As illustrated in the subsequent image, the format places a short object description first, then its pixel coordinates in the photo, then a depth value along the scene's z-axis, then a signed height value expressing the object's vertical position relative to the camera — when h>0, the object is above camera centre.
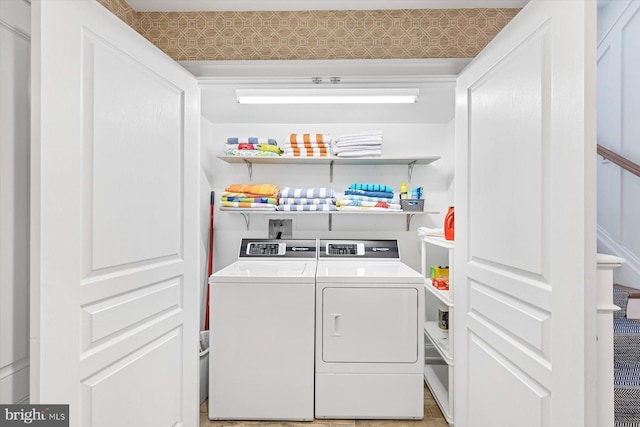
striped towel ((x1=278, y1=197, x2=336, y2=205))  2.67 +0.12
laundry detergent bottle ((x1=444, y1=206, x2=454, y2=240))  2.12 -0.06
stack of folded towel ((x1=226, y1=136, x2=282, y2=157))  2.63 +0.52
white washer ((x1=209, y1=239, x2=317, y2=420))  2.06 -0.78
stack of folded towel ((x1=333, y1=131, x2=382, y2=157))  2.63 +0.54
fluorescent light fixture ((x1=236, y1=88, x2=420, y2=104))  2.25 +0.80
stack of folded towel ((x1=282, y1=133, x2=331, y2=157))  2.66 +0.55
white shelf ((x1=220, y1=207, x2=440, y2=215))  2.63 +0.03
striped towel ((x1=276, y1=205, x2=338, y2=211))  2.65 +0.07
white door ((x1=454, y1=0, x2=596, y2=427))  0.94 -0.02
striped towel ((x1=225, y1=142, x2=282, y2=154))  2.63 +0.53
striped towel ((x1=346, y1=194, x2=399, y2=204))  2.69 +0.14
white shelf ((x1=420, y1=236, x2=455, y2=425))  2.04 -0.84
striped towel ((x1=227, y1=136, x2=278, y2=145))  2.66 +0.58
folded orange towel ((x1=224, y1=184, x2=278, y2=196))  2.69 +0.21
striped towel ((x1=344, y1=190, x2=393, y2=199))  2.71 +0.18
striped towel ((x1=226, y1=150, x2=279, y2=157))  2.61 +0.48
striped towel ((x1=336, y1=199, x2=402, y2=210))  2.67 +0.10
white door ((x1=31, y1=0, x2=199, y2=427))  0.96 -0.02
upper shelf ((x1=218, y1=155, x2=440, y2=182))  2.61 +0.44
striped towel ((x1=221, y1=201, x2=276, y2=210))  2.66 +0.08
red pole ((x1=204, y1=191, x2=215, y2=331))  2.81 -0.29
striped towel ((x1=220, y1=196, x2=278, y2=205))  2.67 +0.13
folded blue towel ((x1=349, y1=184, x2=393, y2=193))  2.71 +0.22
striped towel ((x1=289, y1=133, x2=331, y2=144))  2.66 +0.60
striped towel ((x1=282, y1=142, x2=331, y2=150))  2.66 +0.55
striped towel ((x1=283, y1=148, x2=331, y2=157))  2.66 +0.49
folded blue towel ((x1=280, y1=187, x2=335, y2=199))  2.69 +0.18
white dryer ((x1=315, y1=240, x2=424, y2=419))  2.06 -0.79
